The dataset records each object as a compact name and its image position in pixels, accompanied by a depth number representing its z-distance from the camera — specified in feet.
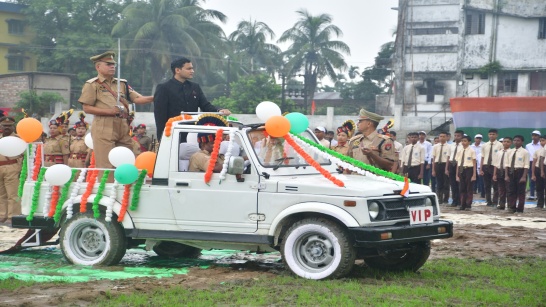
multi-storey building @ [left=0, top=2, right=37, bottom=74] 203.62
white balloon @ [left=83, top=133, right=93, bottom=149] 40.25
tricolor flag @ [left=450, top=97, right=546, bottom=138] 104.06
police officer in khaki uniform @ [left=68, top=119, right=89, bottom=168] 58.08
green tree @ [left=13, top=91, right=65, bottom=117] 156.35
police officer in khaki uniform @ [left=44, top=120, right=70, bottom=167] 59.41
